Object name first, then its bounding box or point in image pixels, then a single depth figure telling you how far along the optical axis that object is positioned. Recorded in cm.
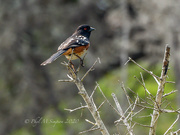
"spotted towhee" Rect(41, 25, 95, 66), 877
